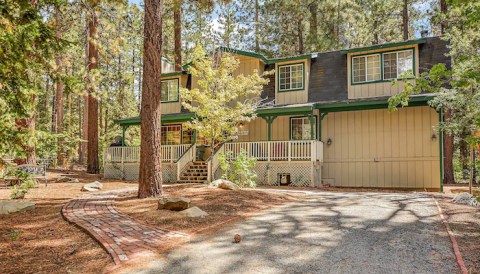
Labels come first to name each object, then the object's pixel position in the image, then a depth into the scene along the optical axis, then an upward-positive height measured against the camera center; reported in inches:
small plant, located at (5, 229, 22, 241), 208.7 -49.1
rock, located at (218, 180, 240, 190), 392.8 -38.2
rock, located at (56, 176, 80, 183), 520.7 -42.1
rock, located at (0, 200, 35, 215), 272.5 -42.5
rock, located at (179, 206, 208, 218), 257.4 -44.4
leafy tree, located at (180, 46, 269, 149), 543.2 +87.8
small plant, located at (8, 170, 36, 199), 189.6 -14.0
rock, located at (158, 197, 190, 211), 269.1 -39.3
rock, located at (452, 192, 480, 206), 331.3 -46.3
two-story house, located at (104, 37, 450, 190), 557.0 +32.8
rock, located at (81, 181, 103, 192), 424.4 -43.3
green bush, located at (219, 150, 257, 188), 452.8 -25.8
